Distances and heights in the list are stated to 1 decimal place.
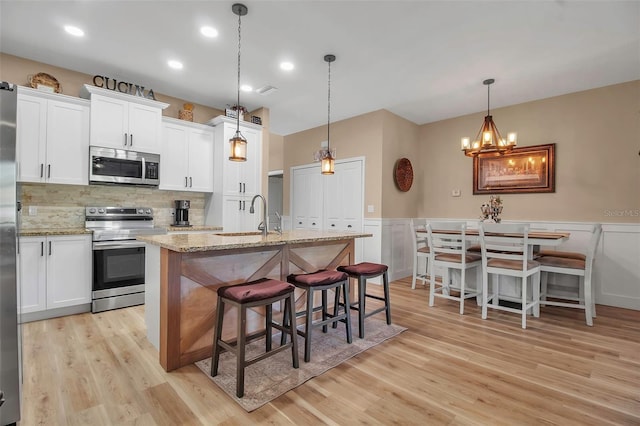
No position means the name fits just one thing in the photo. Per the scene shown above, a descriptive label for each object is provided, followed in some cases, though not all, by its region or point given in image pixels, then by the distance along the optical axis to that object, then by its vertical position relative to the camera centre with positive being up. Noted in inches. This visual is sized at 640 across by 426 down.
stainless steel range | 136.7 -21.9
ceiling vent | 165.0 +65.6
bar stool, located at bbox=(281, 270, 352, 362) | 92.5 -23.4
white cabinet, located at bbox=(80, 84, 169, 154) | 141.9 +43.2
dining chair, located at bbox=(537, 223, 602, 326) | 125.3 -22.2
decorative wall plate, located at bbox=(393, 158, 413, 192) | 206.2 +26.1
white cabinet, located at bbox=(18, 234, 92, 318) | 122.0 -25.4
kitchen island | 86.0 -20.2
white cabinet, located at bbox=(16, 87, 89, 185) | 127.4 +30.8
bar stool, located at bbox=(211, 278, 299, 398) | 75.6 -25.0
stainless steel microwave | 142.6 +20.9
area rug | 77.7 -44.4
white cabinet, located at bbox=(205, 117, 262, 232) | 178.5 +18.0
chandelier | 147.8 +34.3
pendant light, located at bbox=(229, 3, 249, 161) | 108.8 +22.0
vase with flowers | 165.6 +1.9
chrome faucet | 110.4 -5.1
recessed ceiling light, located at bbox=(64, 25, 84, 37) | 112.7 +65.6
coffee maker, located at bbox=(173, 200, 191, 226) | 177.9 -1.2
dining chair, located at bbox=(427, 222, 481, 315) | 141.5 -20.6
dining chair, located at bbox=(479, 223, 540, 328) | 123.8 -19.8
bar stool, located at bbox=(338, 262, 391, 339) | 109.4 -22.9
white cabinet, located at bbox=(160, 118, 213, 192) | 168.9 +30.5
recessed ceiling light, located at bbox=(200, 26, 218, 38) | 112.4 +65.6
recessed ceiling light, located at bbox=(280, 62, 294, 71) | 138.6 +65.8
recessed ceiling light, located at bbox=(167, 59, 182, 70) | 137.4 +65.2
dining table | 125.8 -9.7
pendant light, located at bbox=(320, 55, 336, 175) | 132.9 +22.2
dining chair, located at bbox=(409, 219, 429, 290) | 168.9 -19.8
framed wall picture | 175.2 +25.3
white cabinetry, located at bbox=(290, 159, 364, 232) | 209.6 +10.9
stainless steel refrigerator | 58.6 -10.0
